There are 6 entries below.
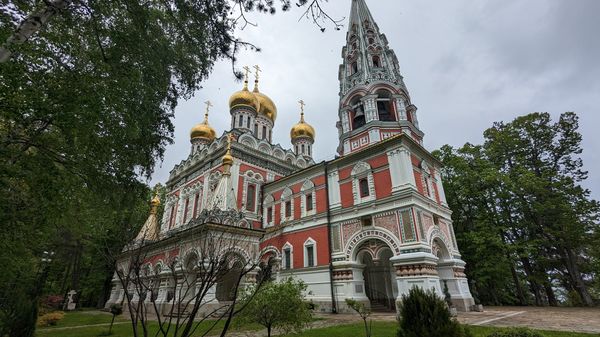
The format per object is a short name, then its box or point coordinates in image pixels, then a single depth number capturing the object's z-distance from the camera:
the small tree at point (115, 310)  10.88
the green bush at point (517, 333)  4.47
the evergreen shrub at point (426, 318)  4.16
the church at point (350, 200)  14.09
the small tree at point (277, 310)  6.71
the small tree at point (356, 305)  6.76
